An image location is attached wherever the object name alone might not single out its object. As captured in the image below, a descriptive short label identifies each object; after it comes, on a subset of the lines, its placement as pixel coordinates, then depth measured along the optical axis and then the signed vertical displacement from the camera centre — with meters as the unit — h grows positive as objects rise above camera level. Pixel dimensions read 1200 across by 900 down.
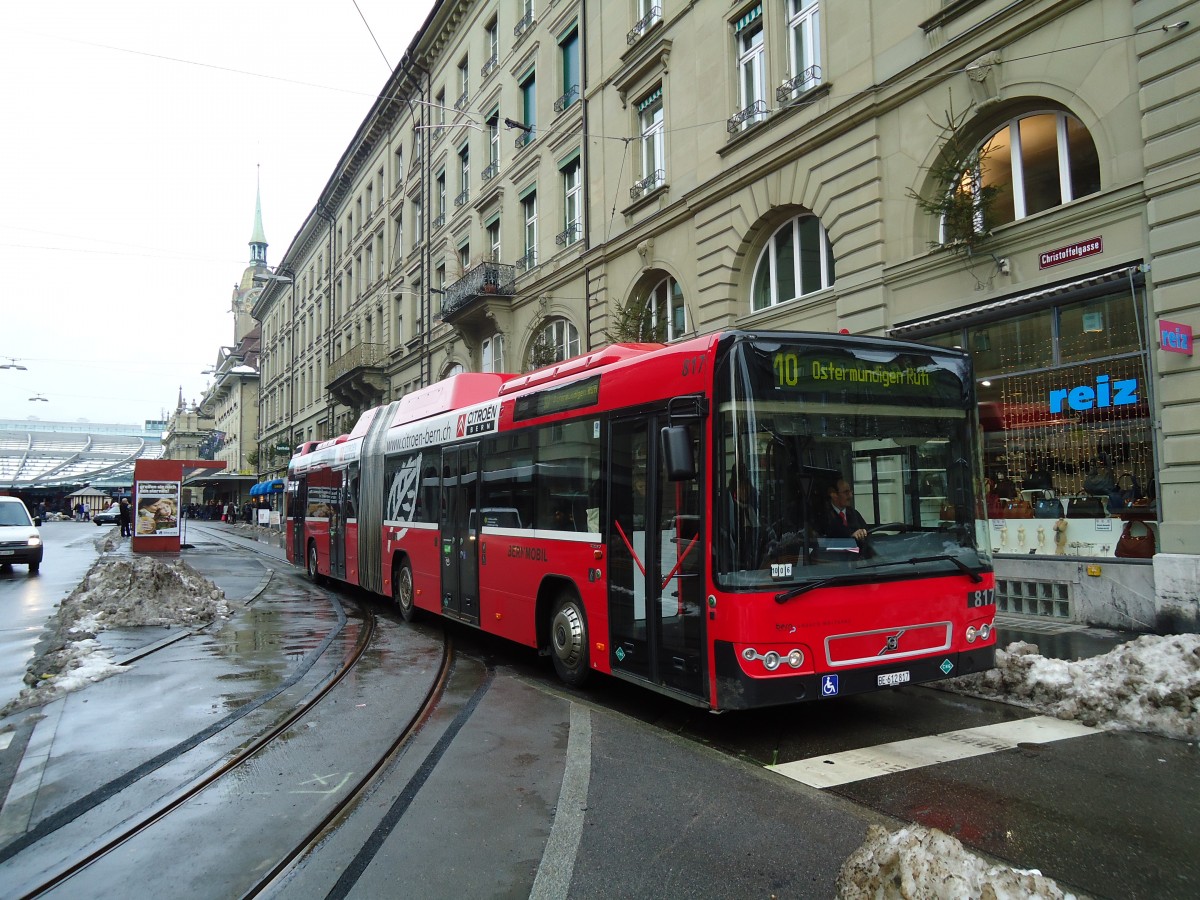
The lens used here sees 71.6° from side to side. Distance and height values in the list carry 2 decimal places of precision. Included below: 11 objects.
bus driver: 5.54 -0.09
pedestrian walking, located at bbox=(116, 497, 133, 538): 40.23 +0.05
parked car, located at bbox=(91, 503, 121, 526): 61.62 +0.11
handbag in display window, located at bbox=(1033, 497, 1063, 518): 10.95 -0.13
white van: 19.58 -0.52
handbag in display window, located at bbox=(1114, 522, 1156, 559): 9.84 -0.57
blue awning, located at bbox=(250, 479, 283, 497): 46.66 +1.64
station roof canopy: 100.56 +8.73
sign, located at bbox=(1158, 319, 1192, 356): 9.28 +1.77
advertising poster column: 26.58 +0.43
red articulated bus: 5.38 -0.11
